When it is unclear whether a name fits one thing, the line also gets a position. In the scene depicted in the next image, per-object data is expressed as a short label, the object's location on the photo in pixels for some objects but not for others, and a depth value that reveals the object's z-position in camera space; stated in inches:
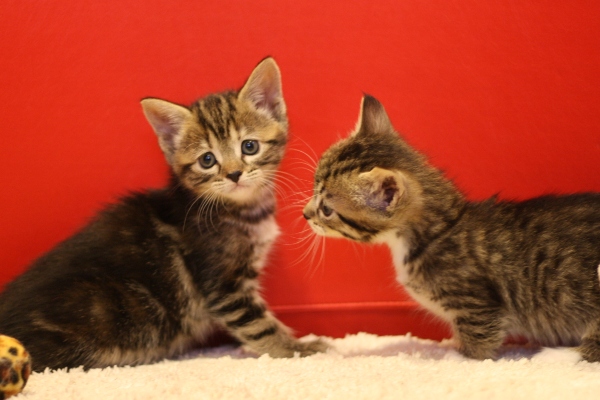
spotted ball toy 23.6
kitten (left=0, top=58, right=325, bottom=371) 26.7
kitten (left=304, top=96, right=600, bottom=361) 25.6
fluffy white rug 23.6
